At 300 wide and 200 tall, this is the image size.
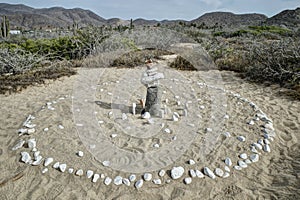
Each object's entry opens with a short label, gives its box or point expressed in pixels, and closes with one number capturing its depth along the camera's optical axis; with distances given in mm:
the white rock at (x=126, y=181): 2562
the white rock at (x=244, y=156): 2957
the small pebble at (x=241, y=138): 3318
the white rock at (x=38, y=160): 2841
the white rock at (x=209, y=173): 2638
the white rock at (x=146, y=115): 3877
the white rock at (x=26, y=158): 2895
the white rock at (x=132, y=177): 2613
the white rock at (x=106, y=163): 2824
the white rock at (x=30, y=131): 3414
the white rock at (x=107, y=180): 2568
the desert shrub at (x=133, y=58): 8344
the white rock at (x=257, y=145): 3152
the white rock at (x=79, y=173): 2686
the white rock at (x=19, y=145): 3118
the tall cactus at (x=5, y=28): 18641
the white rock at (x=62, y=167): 2737
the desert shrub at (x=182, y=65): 7932
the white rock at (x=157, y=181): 2563
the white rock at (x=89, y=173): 2668
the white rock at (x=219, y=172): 2668
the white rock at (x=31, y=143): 3131
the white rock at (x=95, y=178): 2603
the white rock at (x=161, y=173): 2662
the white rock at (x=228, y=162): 2833
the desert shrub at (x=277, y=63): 5969
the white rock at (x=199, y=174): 2630
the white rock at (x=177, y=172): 2629
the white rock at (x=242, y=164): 2811
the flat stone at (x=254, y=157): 2916
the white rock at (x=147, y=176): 2609
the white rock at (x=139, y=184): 2527
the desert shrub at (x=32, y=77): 5699
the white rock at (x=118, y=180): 2568
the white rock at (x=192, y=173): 2642
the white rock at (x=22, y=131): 3455
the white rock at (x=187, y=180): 2557
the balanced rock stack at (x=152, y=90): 3580
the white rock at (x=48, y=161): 2820
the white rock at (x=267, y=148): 3109
